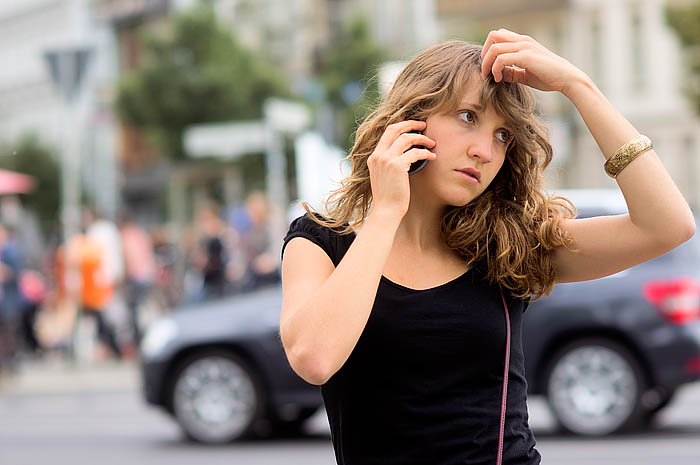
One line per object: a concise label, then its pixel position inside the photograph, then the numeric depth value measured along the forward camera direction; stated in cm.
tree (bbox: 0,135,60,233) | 4644
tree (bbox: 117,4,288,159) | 3322
